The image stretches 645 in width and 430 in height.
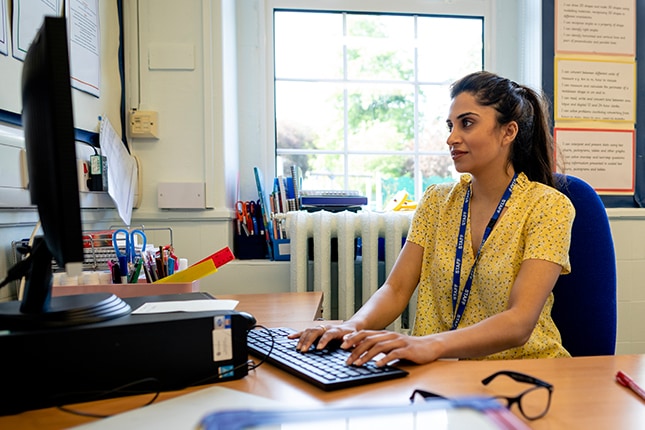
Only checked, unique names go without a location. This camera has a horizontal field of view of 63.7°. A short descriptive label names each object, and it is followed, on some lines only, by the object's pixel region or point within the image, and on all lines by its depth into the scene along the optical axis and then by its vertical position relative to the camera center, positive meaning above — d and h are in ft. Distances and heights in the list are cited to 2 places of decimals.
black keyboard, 2.44 -0.87
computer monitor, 2.01 +0.06
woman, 3.84 -0.34
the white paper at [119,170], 5.66 +0.32
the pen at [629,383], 2.38 -0.91
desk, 2.09 -0.91
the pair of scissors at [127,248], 4.26 -0.43
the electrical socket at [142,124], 6.34 +0.90
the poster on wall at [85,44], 5.15 +1.62
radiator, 6.54 -0.65
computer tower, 2.17 -0.71
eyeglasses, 2.10 -0.87
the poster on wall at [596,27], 7.49 +2.42
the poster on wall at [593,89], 7.52 +1.52
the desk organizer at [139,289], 3.75 -0.66
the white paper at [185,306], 2.65 -0.59
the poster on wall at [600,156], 7.55 +0.55
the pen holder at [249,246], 6.94 -0.66
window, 7.85 +1.53
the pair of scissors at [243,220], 6.92 -0.31
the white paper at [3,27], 3.89 +1.30
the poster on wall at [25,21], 4.09 +1.44
